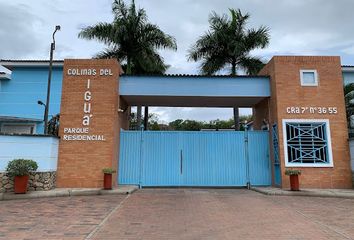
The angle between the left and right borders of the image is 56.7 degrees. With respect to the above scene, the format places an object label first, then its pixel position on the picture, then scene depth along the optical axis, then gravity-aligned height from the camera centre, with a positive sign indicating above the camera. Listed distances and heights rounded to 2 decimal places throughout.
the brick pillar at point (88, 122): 13.16 +1.92
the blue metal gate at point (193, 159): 14.34 +0.50
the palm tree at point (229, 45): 21.05 +7.99
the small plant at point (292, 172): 12.27 -0.04
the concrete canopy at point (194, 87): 14.18 +3.58
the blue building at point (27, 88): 23.98 +5.86
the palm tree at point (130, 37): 19.66 +7.89
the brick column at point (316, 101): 13.20 +2.88
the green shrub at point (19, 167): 11.24 +0.05
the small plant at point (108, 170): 12.44 -0.03
